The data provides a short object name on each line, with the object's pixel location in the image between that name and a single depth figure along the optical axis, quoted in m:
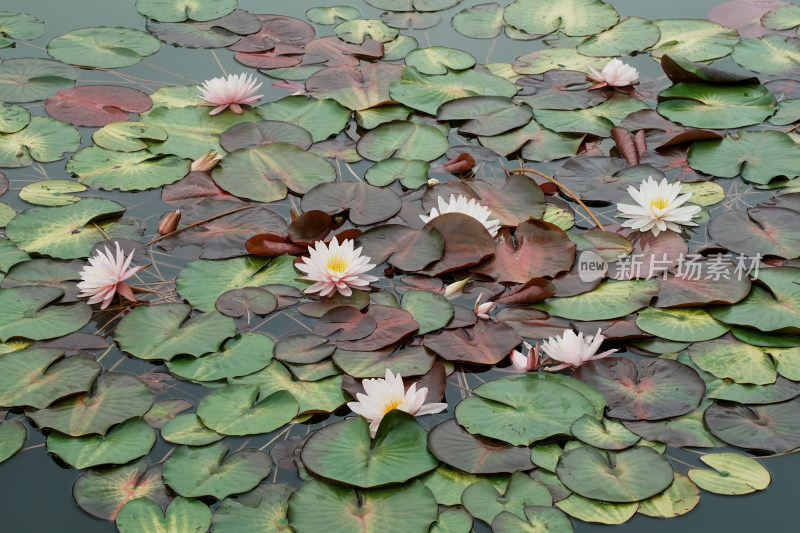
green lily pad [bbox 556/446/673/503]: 4.65
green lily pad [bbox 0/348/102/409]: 5.23
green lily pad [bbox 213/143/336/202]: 7.11
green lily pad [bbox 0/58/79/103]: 8.38
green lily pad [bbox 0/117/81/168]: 7.53
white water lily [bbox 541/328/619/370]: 5.41
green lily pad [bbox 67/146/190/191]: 7.23
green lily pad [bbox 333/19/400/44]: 9.46
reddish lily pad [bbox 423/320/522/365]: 5.53
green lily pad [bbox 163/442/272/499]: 4.66
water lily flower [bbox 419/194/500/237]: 6.43
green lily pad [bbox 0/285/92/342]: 5.73
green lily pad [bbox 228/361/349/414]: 5.20
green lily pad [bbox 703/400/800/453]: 5.03
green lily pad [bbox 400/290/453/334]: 5.76
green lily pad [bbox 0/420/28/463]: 4.95
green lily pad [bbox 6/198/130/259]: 6.48
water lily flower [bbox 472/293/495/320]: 5.83
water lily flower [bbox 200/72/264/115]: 8.00
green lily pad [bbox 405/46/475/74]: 8.78
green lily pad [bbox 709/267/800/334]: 5.73
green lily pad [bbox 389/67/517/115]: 8.27
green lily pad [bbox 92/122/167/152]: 7.64
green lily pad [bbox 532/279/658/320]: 5.90
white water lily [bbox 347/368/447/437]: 4.98
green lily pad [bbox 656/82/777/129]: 7.95
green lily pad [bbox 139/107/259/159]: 7.61
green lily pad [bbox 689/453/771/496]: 4.78
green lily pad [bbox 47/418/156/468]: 4.87
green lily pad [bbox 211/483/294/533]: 4.48
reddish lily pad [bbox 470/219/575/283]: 6.21
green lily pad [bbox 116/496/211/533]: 4.48
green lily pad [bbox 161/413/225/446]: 4.95
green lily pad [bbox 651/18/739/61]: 9.17
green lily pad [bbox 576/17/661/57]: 9.20
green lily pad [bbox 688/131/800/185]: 7.29
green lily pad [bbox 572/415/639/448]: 4.93
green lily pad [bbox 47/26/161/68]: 9.02
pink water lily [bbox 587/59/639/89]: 8.33
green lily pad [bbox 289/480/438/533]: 4.45
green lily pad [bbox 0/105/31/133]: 7.86
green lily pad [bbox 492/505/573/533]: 4.43
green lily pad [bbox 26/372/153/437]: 5.05
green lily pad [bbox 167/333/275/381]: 5.42
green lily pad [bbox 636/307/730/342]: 5.73
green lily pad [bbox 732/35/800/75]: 8.93
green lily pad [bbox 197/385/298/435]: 5.04
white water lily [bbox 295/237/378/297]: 5.99
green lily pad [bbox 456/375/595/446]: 4.97
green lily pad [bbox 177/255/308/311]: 6.07
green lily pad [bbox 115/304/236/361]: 5.58
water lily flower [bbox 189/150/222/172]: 7.29
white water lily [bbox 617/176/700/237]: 6.57
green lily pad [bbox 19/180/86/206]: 6.98
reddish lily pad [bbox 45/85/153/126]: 8.05
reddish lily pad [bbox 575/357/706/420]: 5.17
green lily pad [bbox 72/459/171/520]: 4.64
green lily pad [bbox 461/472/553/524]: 4.55
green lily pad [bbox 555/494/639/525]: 4.56
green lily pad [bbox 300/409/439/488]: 4.68
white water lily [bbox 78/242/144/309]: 5.91
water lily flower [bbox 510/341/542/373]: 5.43
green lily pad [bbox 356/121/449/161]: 7.55
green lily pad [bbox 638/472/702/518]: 4.61
